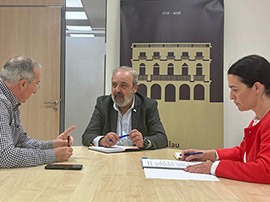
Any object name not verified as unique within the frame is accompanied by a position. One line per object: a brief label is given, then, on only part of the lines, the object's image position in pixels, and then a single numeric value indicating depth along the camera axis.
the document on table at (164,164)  1.42
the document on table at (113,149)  1.94
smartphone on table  1.35
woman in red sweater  1.18
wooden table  0.94
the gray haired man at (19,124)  1.38
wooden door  3.85
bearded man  2.59
